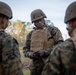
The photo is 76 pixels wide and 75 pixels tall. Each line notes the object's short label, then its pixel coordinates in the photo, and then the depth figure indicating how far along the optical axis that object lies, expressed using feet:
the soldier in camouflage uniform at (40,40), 14.13
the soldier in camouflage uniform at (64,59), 6.31
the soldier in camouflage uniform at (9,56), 8.71
